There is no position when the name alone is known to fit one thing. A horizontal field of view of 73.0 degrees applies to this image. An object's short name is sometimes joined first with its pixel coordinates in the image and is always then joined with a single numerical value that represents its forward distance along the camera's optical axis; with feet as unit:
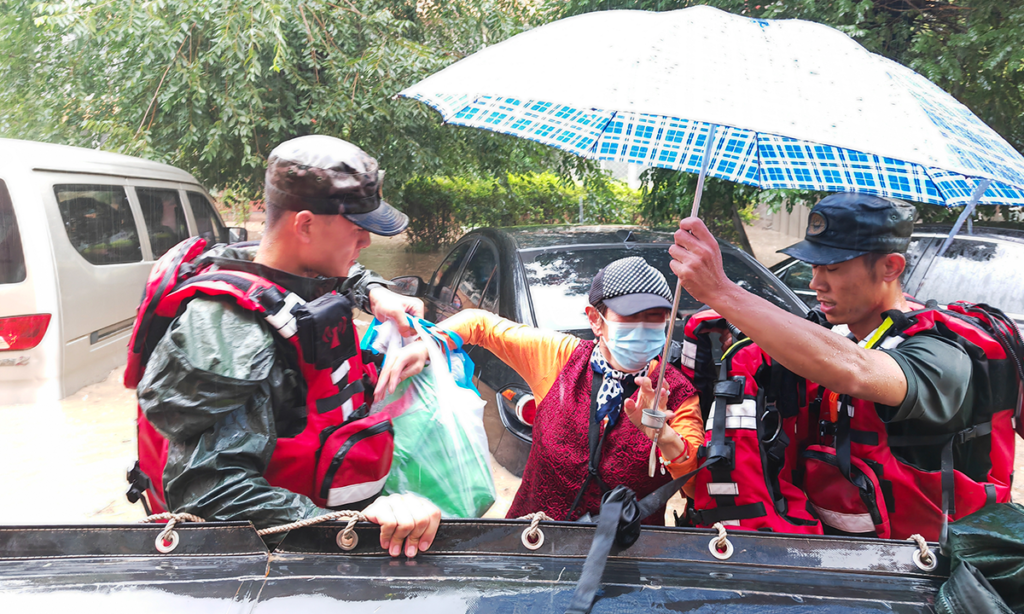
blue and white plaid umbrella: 4.71
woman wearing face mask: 6.82
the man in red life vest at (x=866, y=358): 4.94
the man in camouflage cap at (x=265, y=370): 4.42
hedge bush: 39.32
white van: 15.69
